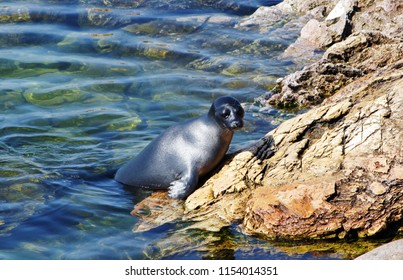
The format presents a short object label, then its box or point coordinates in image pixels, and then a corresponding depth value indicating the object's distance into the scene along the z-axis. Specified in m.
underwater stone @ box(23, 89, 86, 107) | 20.84
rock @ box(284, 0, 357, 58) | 24.64
